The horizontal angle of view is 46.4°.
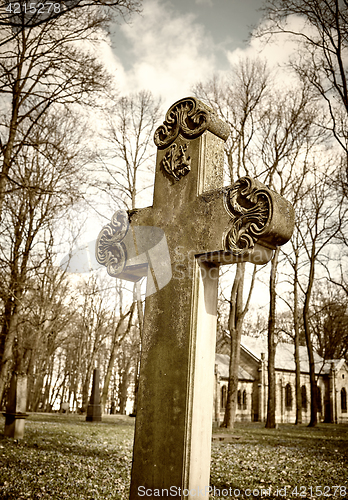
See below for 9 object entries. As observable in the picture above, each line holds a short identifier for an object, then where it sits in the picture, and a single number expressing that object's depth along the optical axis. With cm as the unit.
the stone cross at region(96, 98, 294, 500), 260
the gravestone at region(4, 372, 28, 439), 897
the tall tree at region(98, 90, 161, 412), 1836
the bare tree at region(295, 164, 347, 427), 1971
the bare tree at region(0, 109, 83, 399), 1142
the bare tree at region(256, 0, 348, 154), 823
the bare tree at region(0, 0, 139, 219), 774
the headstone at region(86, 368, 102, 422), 1655
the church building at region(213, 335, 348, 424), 3478
